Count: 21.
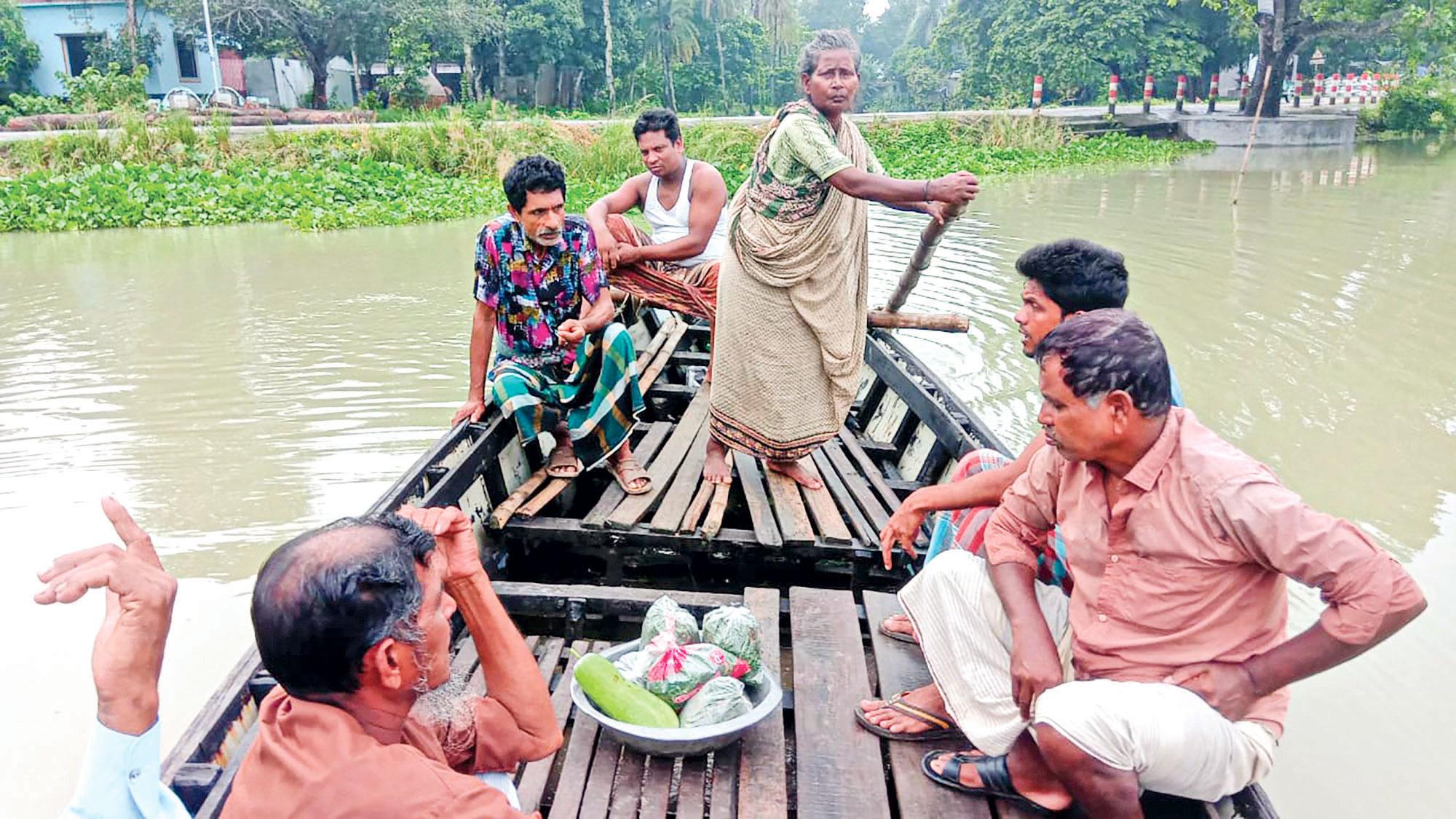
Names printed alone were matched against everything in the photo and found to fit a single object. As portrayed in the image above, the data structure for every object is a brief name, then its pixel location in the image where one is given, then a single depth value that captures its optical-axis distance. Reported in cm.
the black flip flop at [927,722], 204
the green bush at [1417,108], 2244
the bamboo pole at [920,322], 418
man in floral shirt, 340
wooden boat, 189
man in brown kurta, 114
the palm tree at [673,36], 2819
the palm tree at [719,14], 2845
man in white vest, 444
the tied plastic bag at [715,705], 196
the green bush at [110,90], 1809
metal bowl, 192
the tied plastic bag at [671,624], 217
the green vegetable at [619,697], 196
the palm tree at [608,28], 2455
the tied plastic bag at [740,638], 210
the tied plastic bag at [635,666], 205
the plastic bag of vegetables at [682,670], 201
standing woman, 305
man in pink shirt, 147
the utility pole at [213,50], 1970
